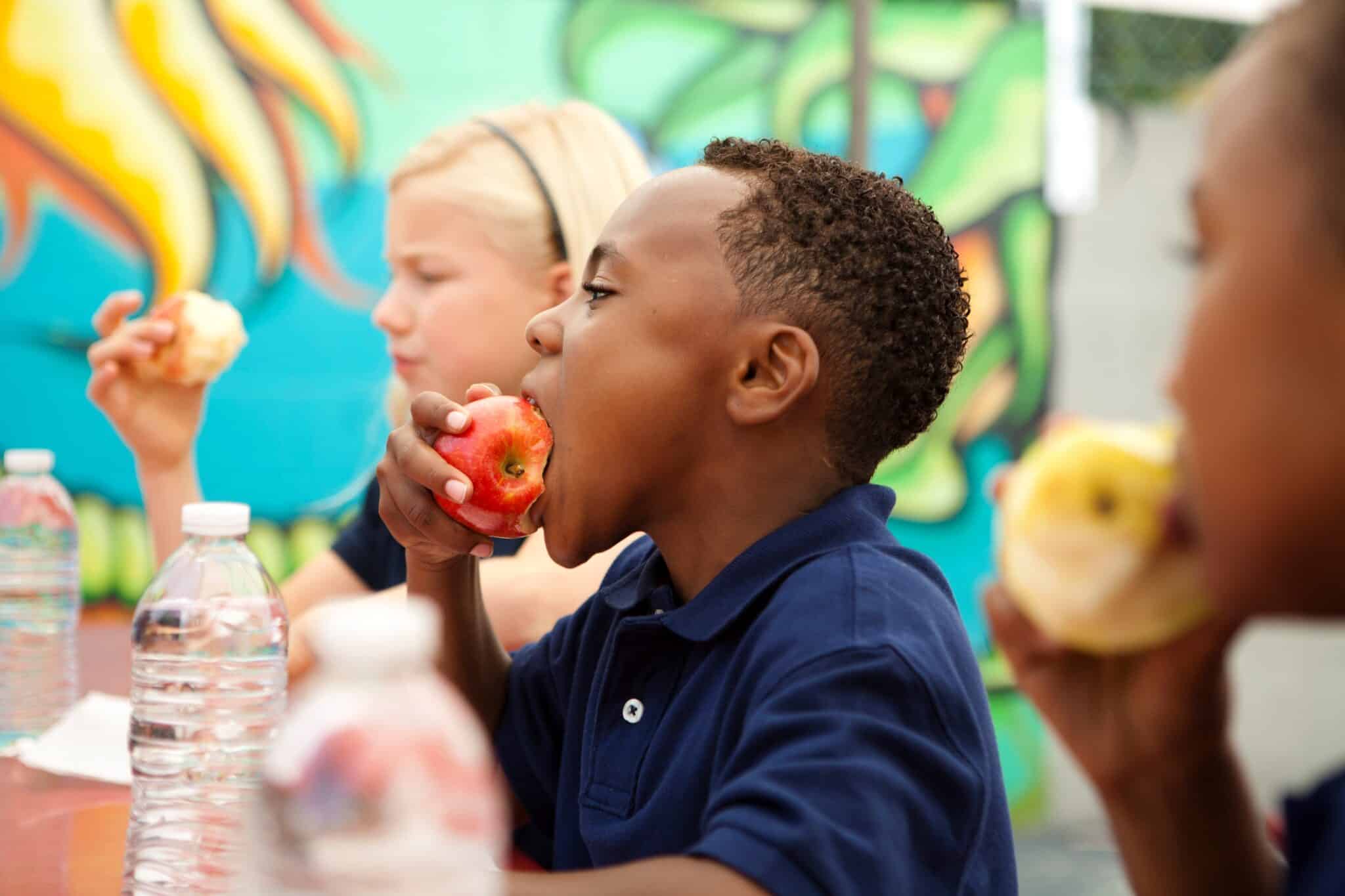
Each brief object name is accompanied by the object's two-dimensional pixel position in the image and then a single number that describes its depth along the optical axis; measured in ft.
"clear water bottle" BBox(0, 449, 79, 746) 6.41
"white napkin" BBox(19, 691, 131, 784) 5.08
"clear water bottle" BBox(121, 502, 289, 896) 4.03
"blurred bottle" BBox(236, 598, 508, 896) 2.01
